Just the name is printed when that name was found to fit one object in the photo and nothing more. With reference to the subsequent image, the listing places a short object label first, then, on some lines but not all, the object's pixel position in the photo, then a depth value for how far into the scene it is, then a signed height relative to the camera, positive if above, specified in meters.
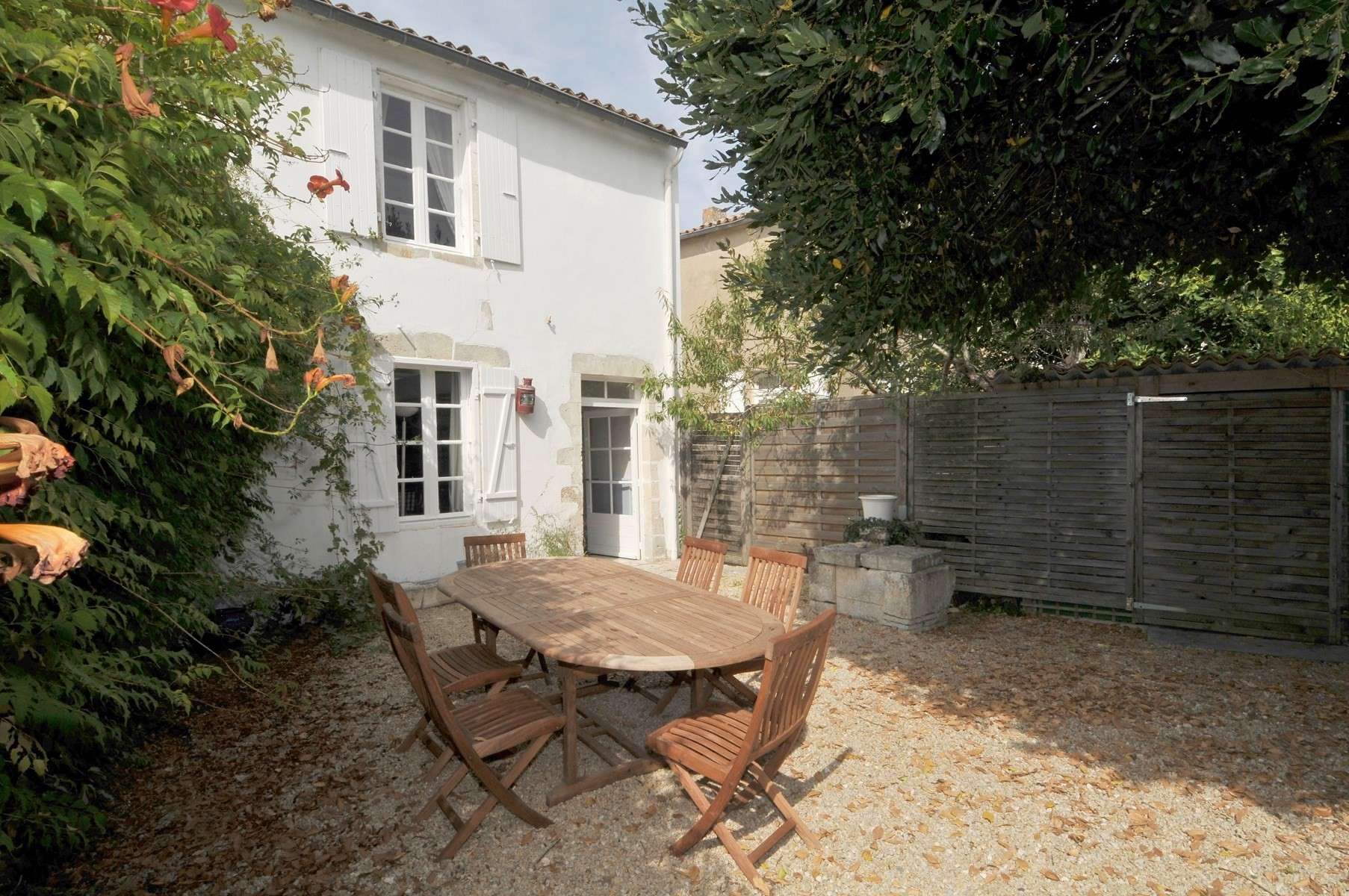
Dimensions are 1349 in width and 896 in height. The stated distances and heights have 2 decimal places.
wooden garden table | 2.79 -0.90
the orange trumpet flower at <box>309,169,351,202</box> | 2.50 +0.90
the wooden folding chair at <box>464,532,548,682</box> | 4.94 -0.88
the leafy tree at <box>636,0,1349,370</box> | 2.36 +1.21
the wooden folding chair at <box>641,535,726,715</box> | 4.29 -0.86
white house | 6.25 +1.67
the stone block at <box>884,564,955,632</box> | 5.63 -1.43
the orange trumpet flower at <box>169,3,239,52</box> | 1.66 +0.97
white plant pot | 6.59 -0.76
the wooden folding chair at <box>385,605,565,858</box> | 2.53 -1.20
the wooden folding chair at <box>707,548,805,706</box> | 3.73 -0.90
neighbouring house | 12.45 +3.29
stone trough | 5.66 -1.34
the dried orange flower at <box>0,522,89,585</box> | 0.80 -0.14
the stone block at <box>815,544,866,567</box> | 6.08 -1.14
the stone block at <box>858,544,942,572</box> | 5.69 -1.10
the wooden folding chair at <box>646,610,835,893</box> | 2.40 -1.23
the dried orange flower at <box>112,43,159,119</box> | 1.51 +0.76
